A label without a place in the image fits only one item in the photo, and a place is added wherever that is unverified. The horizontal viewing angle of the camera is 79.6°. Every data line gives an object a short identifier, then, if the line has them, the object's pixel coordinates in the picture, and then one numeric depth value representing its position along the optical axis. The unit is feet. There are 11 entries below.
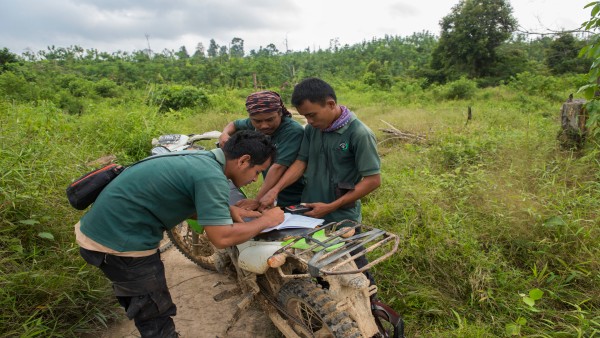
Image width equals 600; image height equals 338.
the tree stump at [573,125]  14.43
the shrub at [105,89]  44.22
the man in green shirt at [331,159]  7.26
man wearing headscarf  8.34
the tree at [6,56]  46.21
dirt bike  5.74
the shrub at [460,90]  44.37
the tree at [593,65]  8.05
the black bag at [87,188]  6.33
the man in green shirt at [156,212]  5.73
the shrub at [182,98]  39.82
